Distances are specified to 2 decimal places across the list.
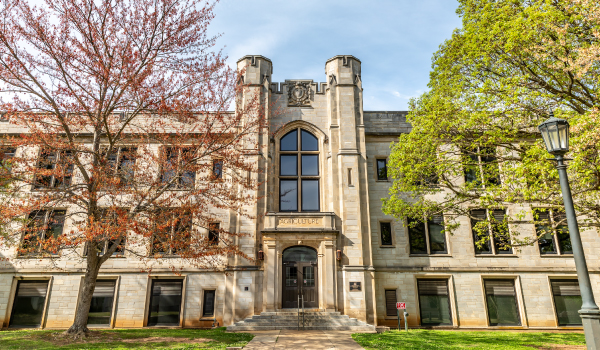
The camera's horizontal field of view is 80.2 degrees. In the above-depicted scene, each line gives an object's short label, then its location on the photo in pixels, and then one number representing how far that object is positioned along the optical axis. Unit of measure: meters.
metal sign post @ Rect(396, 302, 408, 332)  15.90
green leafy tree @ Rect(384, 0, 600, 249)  10.31
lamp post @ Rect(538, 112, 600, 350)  6.02
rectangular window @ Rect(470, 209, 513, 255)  19.25
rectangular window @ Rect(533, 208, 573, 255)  19.30
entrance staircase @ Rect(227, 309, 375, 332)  15.62
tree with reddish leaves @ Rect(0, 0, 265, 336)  12.04
